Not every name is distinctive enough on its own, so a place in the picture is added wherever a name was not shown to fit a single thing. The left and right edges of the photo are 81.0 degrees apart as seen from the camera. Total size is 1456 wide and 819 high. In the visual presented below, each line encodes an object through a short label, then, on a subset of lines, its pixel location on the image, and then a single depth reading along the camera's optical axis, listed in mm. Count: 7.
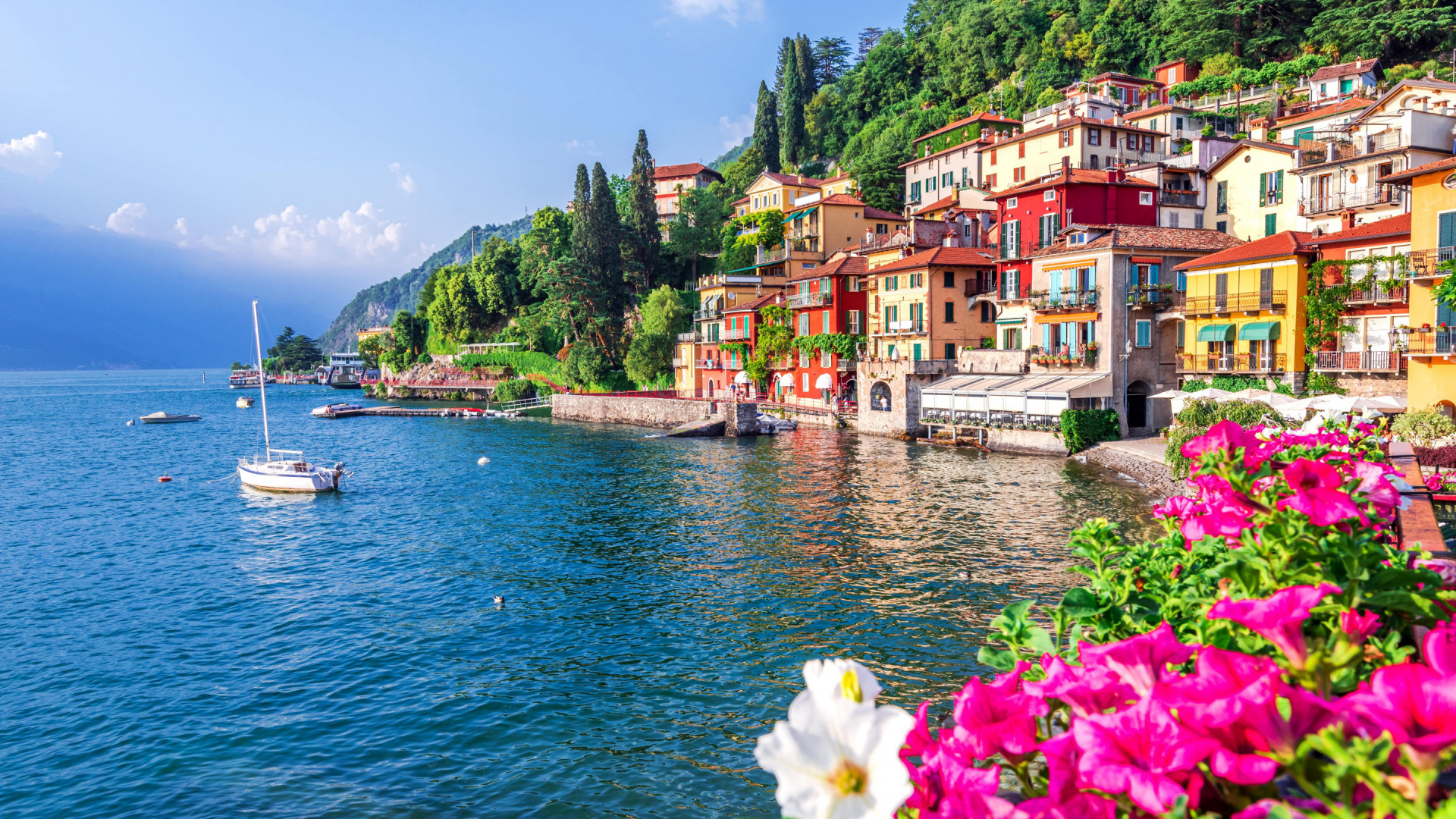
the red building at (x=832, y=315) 59531
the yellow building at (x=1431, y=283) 27469
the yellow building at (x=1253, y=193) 44656
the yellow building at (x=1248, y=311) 36219
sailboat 38344
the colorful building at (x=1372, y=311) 33219
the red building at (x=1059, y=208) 47188
